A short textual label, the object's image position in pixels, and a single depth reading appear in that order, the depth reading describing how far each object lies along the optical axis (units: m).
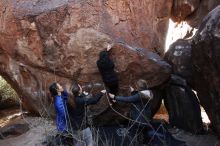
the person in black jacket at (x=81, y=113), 3.84
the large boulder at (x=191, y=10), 5.81
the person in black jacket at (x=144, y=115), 3.92
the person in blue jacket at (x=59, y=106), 4.08
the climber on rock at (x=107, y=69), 4.50
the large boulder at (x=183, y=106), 4.64
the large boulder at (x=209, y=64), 3.72
